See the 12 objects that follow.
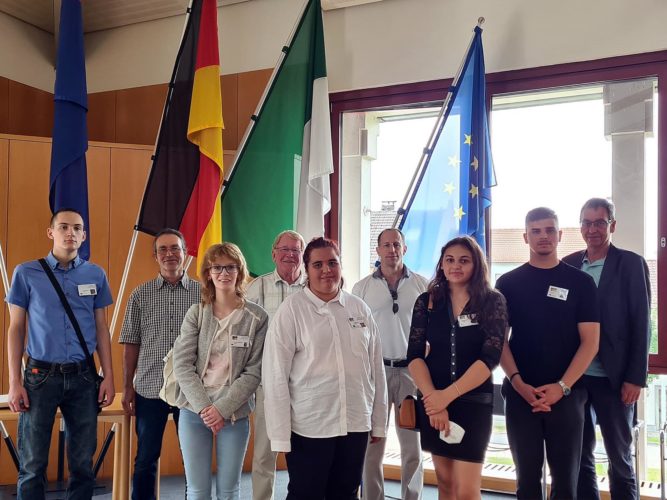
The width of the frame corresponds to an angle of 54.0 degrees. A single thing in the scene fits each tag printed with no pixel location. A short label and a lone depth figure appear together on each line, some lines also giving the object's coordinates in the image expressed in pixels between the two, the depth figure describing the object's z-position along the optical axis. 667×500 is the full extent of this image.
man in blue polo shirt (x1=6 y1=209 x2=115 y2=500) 2.87
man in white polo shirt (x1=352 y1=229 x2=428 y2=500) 3.46
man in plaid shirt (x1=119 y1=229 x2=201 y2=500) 2.99
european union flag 4.01
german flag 3.87
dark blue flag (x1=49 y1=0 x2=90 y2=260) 3.79
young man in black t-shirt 2.66
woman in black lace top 2.53
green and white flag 4.00
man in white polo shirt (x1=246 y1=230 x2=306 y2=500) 3.33
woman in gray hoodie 2.63
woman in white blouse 2.42
